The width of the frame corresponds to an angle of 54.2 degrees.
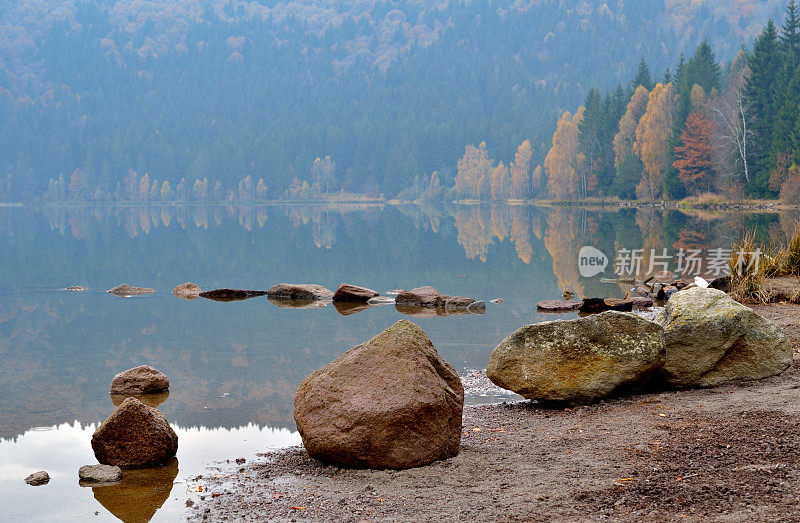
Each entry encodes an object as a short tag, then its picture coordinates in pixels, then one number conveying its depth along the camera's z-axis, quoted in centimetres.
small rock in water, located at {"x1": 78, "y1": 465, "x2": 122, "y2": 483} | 741
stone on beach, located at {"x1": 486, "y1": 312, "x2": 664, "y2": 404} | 906
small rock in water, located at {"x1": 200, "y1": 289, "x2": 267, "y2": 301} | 2255
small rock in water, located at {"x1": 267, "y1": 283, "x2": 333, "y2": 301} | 2217
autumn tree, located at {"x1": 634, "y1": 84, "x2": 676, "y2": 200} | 7462
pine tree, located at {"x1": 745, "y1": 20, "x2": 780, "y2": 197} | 6314
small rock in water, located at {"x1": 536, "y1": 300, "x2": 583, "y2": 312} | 1847
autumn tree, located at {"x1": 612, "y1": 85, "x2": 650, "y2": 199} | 8288
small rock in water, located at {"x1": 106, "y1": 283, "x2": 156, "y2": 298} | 2375
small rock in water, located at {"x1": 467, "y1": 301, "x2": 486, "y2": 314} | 1872
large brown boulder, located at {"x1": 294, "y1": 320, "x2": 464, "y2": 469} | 706
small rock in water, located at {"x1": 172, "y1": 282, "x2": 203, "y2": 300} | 2283
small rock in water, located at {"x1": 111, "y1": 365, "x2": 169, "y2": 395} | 1101
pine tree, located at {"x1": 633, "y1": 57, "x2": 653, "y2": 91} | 9226
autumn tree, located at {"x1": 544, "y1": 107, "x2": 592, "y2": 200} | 9744
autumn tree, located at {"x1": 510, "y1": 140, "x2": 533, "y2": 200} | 12688
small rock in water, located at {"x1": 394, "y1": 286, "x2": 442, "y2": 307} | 2014
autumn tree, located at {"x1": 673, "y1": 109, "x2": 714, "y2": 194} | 6931
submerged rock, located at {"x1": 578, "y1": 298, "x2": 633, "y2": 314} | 1795
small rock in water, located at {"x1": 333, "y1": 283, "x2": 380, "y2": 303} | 2139
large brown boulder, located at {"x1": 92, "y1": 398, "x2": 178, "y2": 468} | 772
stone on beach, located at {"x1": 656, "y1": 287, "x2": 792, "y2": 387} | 941
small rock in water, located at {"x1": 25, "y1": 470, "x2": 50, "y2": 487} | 752
